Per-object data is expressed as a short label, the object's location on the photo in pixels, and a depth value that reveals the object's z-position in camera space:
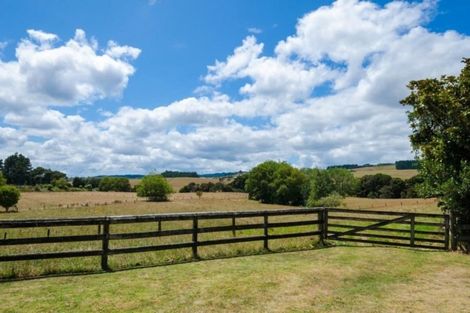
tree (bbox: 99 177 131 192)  129.62
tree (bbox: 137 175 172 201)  91.75
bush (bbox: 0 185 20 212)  60.53
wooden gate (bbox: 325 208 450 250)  14.34
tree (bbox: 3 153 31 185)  141.12
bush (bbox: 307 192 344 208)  73.25
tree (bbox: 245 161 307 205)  93.00
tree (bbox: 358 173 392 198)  101.00
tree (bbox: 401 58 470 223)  14.25
